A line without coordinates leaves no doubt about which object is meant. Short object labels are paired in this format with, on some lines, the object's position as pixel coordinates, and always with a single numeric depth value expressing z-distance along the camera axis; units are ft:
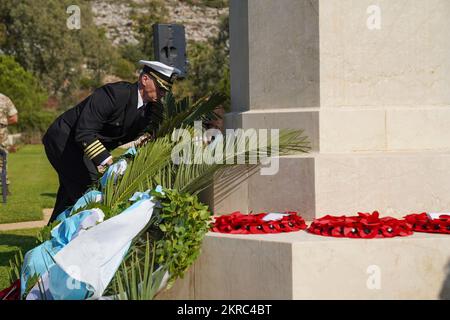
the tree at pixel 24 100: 135.70
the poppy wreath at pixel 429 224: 16.88
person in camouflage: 46.73
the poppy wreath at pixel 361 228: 16.24
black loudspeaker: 38.19
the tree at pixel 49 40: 167.63
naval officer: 20.81
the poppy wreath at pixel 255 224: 16.97
